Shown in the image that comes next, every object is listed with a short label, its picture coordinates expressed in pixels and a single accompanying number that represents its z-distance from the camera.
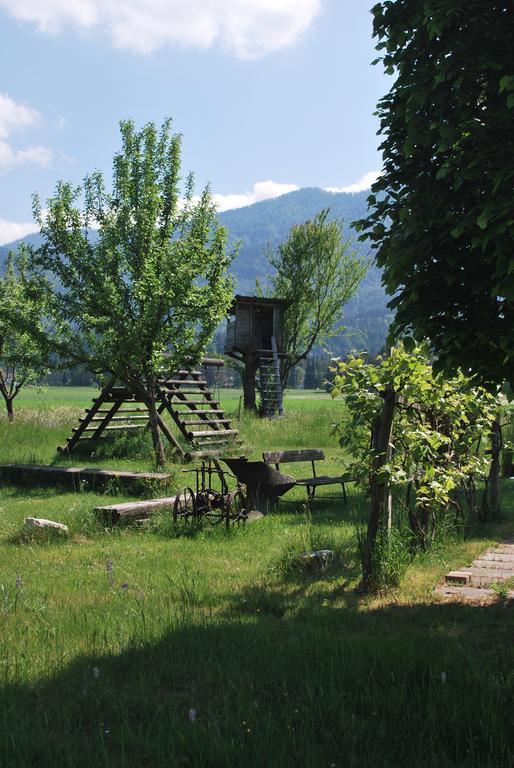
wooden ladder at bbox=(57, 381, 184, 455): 19.73
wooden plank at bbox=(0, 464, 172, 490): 13.98
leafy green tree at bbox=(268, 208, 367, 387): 44.72
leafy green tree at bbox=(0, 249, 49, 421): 17.80
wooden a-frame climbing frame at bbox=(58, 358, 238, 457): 19.83
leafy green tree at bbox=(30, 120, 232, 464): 17.62
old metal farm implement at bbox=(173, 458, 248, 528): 10.39
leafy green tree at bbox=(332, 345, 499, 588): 7.06
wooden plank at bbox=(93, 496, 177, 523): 10.69
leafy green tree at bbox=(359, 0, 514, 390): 5.65
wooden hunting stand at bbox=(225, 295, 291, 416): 34.36
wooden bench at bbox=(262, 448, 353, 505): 12.98
